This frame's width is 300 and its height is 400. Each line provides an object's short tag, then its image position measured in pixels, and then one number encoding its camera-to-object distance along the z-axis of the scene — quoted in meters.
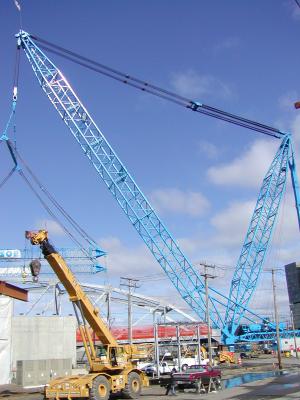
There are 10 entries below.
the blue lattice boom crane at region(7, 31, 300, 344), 54.00
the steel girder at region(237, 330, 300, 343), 83.50
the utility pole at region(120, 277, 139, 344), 69.83
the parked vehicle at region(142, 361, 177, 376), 45.78
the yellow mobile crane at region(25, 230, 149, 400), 26.36
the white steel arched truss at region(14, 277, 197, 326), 87.12
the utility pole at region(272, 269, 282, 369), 56.70
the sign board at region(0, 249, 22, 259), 80.50
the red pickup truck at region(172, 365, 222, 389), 29.97
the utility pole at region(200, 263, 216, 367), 56.50
